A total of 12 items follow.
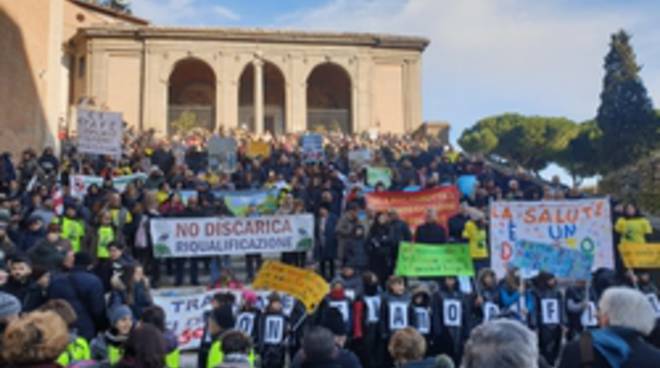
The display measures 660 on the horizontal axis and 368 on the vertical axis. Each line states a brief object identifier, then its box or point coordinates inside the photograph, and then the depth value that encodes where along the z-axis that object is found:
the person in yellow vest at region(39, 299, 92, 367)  5.12
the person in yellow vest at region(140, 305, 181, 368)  5.62
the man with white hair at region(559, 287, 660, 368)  3.24
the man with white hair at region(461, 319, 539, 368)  2.62
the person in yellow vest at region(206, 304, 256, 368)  5.98
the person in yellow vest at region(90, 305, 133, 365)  5.73
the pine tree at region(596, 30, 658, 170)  42.44
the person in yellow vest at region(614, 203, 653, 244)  12.03
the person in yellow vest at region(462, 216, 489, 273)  11.89
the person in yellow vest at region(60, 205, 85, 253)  11.81
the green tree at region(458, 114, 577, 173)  62.78
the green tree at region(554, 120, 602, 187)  49.44
